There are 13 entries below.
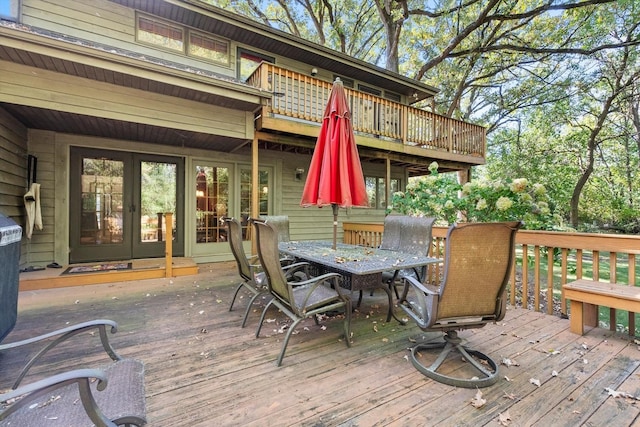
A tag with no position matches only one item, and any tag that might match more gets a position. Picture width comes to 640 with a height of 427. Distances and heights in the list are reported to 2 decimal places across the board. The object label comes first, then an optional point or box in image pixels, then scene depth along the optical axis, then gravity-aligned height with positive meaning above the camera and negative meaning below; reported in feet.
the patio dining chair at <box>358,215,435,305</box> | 11.63 -1.21
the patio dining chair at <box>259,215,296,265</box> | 15.43 -0.75
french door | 17.95 +0.48
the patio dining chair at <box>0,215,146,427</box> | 3.07 -2.67
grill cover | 5.72 -1.35
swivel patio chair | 6.46 -1.84
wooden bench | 8.27 -2.64
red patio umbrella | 10.80 +1.85
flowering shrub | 11.19 +0.52
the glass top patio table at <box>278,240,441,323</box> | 8.90 -1.71
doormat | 15.34 -3.29
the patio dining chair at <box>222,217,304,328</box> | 10.41 -2.03
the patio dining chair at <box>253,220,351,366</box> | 7.64 -2.50
